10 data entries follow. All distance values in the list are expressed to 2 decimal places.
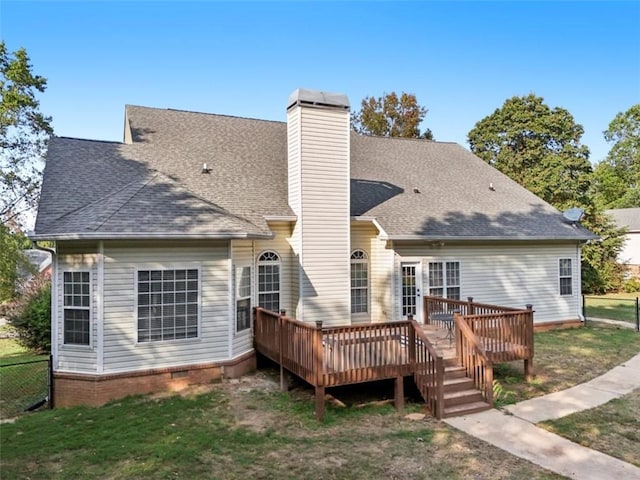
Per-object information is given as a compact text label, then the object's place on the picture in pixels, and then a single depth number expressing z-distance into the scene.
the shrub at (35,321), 14.37
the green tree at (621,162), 52.31
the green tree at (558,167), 28.59
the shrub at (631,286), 29.64
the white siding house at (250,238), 8.82
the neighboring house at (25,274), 15.41
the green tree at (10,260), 14.07
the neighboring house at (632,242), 35.34
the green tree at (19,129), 16.75
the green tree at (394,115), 31.17
